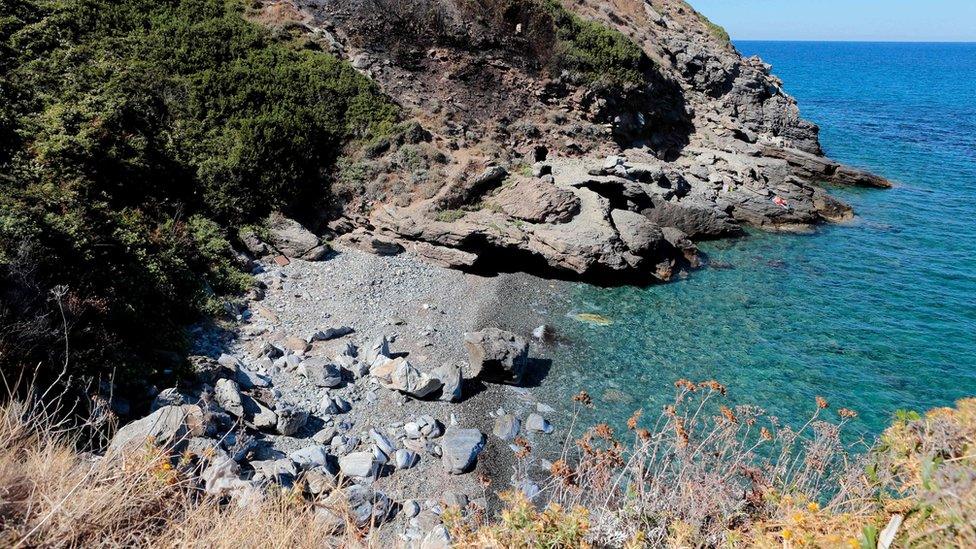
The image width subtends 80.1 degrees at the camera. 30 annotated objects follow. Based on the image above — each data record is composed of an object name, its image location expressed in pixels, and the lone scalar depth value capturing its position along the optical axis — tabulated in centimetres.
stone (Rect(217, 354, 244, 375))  1355
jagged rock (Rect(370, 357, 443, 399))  1388
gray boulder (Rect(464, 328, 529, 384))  1489
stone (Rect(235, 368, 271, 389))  1343
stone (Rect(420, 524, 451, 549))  663
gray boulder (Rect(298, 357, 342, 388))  1386
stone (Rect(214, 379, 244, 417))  1201
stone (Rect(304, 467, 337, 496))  1016
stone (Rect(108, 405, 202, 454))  874
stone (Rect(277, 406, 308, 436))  1205
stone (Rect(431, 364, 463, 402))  1414
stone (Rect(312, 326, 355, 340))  1575
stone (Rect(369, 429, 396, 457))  1216
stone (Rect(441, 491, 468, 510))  1119
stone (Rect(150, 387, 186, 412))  1117
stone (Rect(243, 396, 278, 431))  1211
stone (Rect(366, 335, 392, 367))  1490
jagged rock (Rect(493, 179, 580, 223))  2172
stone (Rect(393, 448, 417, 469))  1196
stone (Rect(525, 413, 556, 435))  1362
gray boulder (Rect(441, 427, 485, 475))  1212
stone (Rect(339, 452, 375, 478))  1142
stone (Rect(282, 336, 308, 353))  1521
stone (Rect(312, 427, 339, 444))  1228
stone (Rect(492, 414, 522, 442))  1331
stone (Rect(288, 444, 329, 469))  1132
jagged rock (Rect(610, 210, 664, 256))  2175
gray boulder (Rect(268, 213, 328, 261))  1991
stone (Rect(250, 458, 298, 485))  989
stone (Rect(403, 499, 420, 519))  1077
